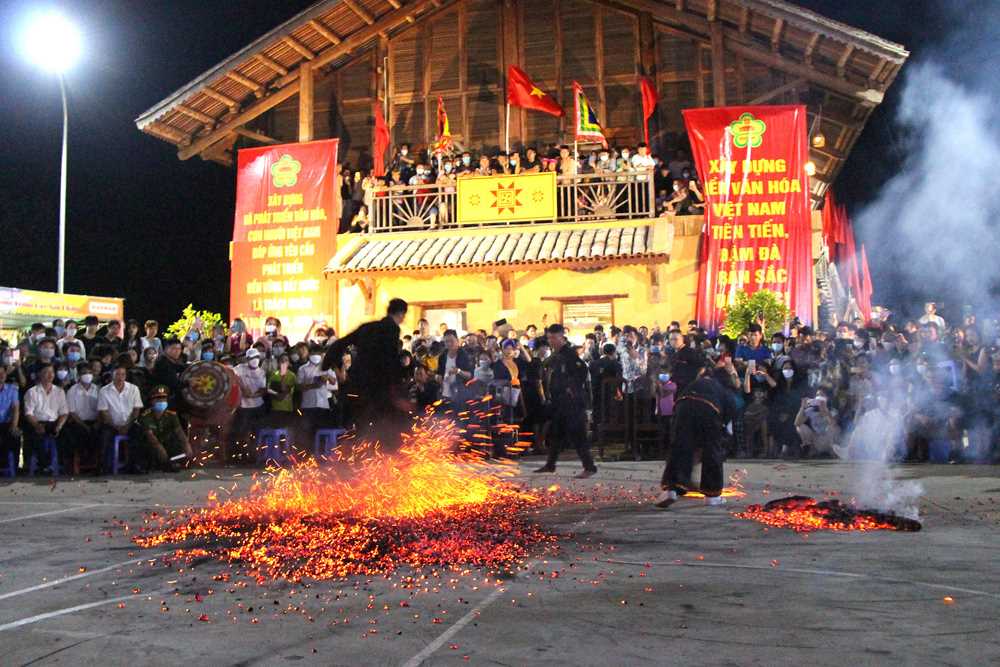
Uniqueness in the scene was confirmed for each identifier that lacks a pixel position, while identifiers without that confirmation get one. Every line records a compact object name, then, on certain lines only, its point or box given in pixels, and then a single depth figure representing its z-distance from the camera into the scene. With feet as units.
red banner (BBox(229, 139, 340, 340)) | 68.23
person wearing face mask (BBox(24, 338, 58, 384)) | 42.47
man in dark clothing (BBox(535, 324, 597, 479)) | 36.42
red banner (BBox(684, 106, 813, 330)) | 61.52
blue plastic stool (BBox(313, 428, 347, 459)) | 43.24
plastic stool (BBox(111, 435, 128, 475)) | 41.60
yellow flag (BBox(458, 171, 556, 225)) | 65.82
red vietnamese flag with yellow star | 68.59
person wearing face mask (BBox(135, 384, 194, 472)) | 42.14
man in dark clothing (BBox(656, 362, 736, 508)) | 29.14
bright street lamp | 69.79
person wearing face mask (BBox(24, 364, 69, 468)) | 40.81
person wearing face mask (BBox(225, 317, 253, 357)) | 52.47
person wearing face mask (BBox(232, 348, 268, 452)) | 44.68
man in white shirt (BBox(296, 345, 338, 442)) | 44.29
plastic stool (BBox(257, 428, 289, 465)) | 44.19
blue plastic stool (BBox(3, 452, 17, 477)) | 40.96
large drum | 43.47
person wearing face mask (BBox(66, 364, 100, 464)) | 41.63
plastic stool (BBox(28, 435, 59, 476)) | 41.34
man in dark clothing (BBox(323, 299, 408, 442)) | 26.30
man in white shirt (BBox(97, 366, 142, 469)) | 41.60
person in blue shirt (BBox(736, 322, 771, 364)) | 45.51
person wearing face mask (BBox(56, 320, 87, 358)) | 45.03
